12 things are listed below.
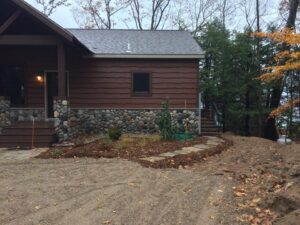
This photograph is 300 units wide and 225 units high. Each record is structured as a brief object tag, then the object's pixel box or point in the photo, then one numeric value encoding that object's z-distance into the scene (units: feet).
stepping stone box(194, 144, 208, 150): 20.42
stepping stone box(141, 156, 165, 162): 16.55
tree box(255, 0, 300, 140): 32.33
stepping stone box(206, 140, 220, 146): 22.12
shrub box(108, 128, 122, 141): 21.33
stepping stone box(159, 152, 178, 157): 17.68
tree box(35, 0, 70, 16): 51.31
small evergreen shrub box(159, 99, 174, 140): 22.19
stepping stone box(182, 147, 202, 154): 18.96
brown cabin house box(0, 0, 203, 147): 26.26
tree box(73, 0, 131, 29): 54.15
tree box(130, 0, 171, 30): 53.37
